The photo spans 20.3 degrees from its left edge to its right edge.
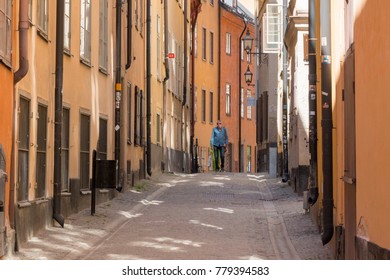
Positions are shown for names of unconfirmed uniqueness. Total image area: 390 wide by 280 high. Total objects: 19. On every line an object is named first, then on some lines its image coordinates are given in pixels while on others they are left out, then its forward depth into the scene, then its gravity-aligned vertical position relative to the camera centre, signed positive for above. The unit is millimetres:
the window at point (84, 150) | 19125 +491
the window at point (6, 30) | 12523 +1729
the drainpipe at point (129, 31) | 24609 +3370
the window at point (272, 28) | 32000 +4429
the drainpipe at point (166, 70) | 34188 +3394
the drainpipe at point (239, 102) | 53375 +3754
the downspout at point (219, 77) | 50875 +4719
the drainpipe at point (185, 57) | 41156 +4597
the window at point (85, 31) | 19328 +2657
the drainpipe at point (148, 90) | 29188 +2407
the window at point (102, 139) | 21359 +771
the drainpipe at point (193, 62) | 44406 +4779
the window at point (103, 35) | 21625 +2891
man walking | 35406 +1177
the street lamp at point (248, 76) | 36719 +3443
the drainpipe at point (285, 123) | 26609 +1354
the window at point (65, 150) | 17344 +446
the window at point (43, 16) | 15422 +2332
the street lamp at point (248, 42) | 33625 +4213
